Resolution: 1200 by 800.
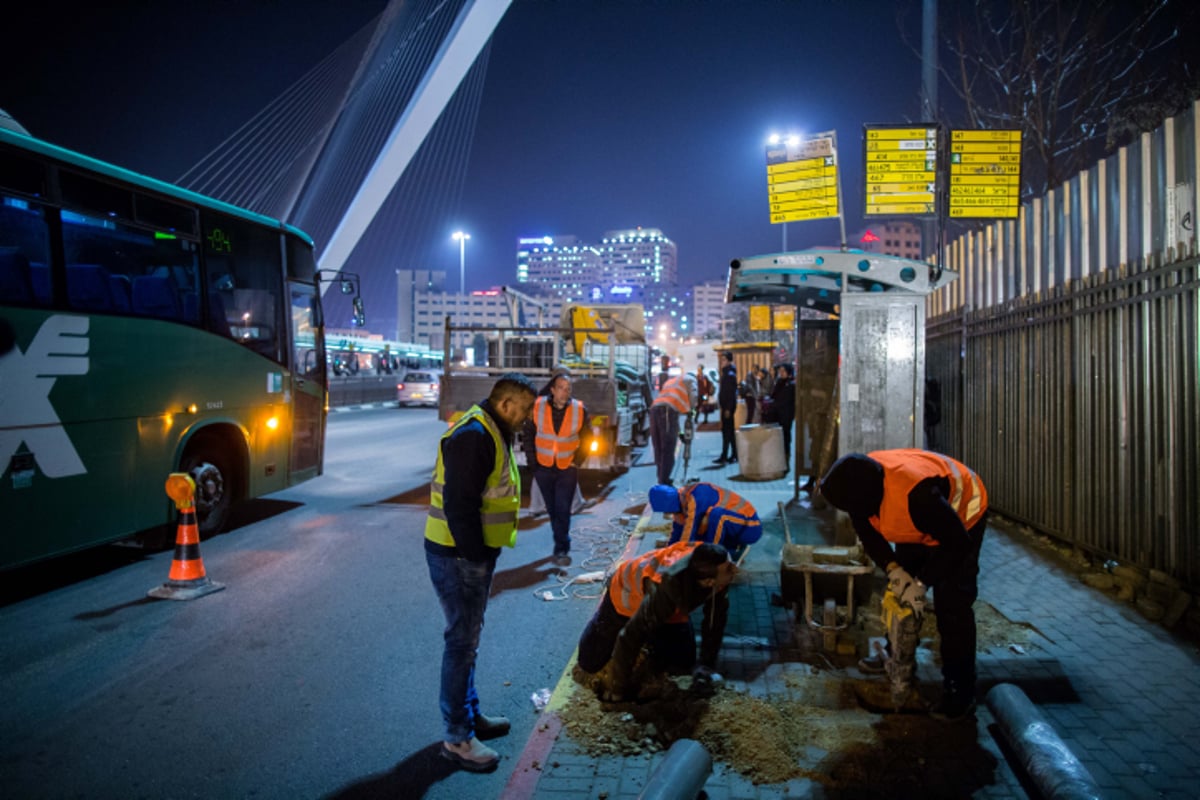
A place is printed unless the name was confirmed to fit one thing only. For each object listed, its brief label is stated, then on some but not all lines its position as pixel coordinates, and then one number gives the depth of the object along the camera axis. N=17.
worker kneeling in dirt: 3.64
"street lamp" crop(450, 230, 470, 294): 54.47
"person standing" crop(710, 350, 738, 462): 12.78
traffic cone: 5.87
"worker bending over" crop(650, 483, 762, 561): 4.69
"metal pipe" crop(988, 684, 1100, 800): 2.69
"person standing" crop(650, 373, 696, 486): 9.86
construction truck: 10.66
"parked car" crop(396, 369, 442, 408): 30.05
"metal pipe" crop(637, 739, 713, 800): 2.70
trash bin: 11.02
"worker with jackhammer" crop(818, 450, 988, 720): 3.47
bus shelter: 6.87
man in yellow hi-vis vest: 3.25
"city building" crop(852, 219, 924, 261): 109.25
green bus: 5.62
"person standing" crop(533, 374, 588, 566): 7.14
